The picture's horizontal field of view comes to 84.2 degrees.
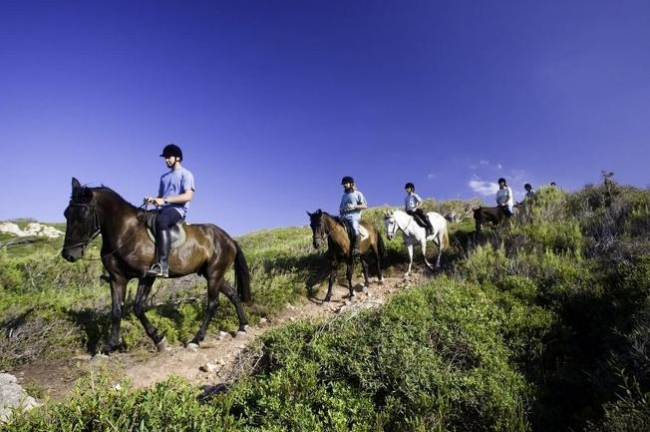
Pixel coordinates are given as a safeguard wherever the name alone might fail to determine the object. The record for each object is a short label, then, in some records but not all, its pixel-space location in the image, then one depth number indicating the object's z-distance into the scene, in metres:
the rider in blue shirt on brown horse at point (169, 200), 6.28
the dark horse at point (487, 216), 14.63
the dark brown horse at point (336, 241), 9.68
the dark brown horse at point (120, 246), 5.82
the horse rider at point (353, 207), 10.41
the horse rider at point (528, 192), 17.53
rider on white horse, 12.20
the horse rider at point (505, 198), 15.26
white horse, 11.66
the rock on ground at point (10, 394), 4.11
